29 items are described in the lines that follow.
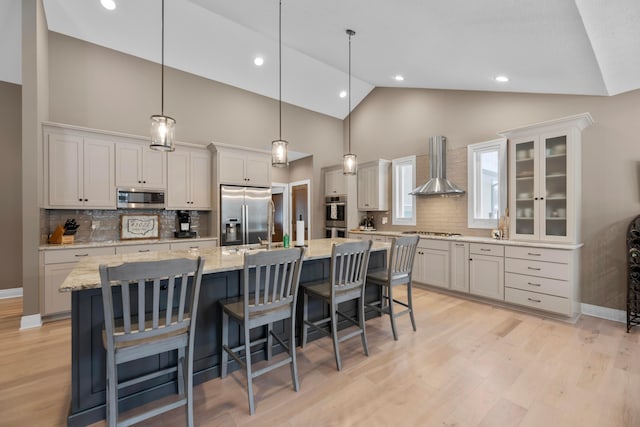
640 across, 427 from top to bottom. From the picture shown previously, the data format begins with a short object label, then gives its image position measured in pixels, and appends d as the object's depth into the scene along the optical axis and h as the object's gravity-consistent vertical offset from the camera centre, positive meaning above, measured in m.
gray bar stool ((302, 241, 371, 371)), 2.41 -0.71
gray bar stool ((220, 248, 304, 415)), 1.89 -0.70
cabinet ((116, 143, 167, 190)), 4.06 +0.67
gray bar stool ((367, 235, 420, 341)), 2.90 -0.66
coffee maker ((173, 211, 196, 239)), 4.54 -0.24
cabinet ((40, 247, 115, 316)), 3.36 -0.75
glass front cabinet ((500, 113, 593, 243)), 3.45 +0.41
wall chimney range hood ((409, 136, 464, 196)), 4.80 +0.70
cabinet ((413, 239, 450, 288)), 4.50 -0.84
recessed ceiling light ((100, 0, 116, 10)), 3.57 +2.63
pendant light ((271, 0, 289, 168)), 2.99 +0.62
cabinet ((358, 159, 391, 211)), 5.86 +0.55
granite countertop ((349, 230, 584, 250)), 3.41 -0.41
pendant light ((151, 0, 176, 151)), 2.36 +0.67
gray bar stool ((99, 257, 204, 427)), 1.45 -0.67
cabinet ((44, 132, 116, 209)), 3.59 +0.54
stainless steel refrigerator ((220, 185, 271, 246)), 4.72 -0.04
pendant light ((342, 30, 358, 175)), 3.66 +0.63
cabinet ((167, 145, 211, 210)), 4.47 +0.54
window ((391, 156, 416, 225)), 5.68 +0.44
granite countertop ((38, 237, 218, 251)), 3.46 -0.42
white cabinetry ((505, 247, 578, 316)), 3.36 -0.83
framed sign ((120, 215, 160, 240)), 4.25 -0.23
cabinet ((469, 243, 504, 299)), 3.89 -0.82
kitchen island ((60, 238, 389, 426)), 1.76 -0.86
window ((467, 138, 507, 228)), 4.35 +0.46
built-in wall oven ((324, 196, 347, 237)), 6.22 -0.10
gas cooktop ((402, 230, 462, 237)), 4.88 -0.39
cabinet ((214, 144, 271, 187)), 4.71 +0.78
